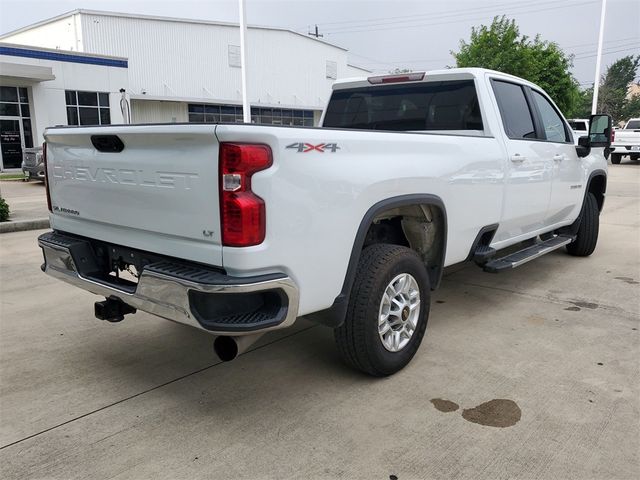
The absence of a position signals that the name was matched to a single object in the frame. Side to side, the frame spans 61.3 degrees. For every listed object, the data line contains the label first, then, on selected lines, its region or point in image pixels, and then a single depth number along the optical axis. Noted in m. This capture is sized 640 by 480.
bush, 8.98
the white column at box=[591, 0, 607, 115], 23.94
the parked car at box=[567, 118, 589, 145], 22.30
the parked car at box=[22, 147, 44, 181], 17.41
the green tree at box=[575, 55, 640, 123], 67.19
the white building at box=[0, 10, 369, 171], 30.08
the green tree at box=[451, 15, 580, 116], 27.64
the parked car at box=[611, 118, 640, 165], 23.19
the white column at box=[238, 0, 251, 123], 17.59
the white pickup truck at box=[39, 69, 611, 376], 2.53
